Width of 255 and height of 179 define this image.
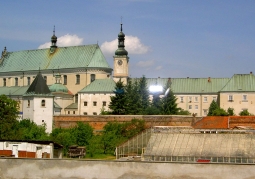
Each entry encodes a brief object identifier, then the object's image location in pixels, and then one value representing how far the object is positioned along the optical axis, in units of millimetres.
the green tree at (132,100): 74625
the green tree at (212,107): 76200
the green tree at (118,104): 74312
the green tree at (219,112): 71112
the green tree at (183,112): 75162
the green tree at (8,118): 55062
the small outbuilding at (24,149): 33344
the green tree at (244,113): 73812
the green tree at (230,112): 74125
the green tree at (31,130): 56812
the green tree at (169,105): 74000
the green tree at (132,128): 61231
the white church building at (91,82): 80875
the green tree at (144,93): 78250
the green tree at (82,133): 58938
